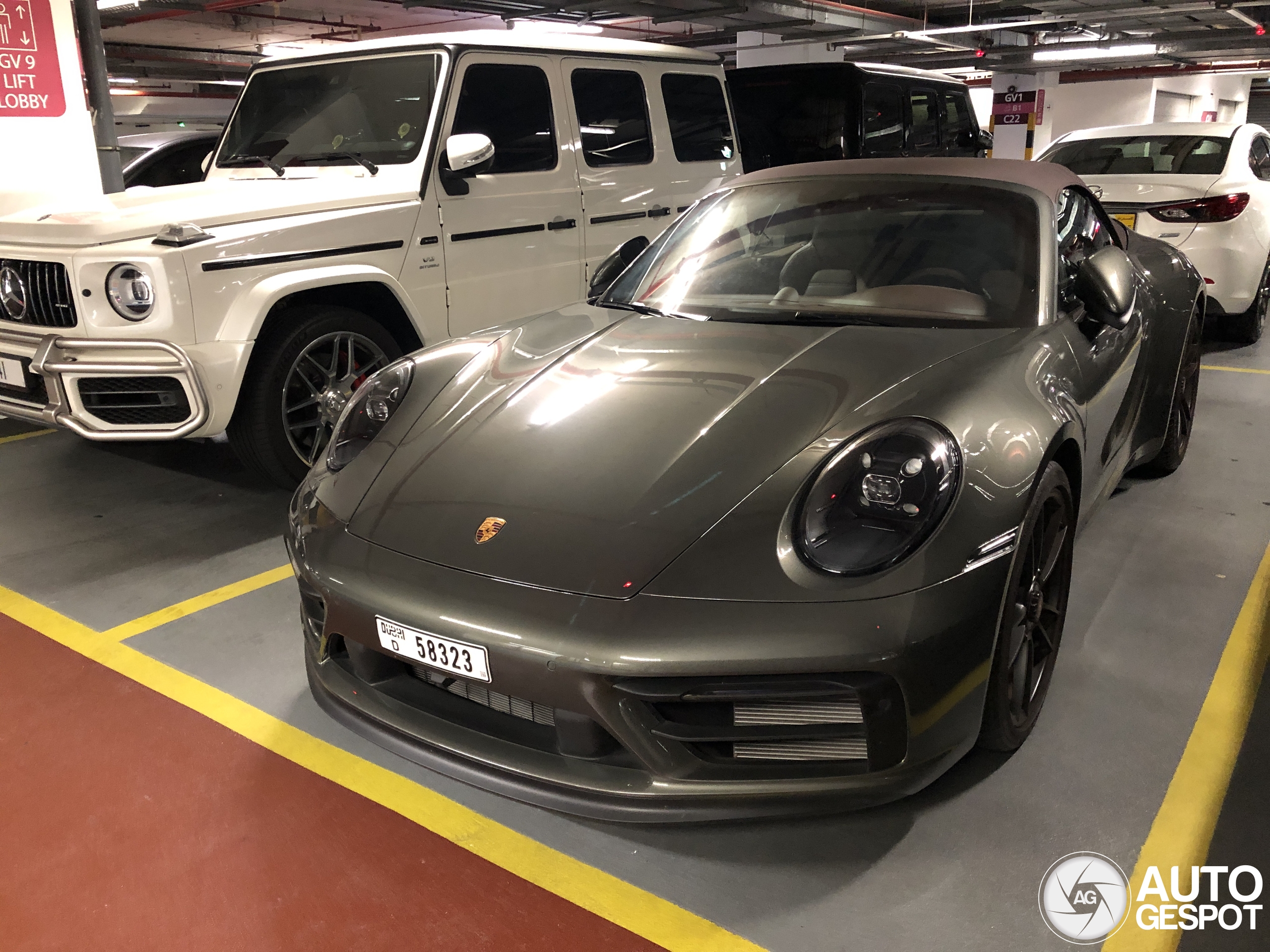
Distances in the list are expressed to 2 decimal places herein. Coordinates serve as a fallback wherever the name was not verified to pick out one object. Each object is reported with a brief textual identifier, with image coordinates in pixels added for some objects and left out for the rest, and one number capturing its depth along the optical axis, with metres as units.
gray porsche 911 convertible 1.73
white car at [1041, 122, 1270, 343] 6.11
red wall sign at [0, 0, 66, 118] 5.77
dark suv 7.38
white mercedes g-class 3.54
